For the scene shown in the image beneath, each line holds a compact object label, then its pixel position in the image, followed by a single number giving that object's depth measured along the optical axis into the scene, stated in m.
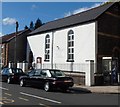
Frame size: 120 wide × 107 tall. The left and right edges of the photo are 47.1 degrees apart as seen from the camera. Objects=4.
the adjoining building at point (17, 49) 23.95
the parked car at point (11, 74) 12.80
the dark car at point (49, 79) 9.39
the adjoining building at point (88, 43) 13.75
